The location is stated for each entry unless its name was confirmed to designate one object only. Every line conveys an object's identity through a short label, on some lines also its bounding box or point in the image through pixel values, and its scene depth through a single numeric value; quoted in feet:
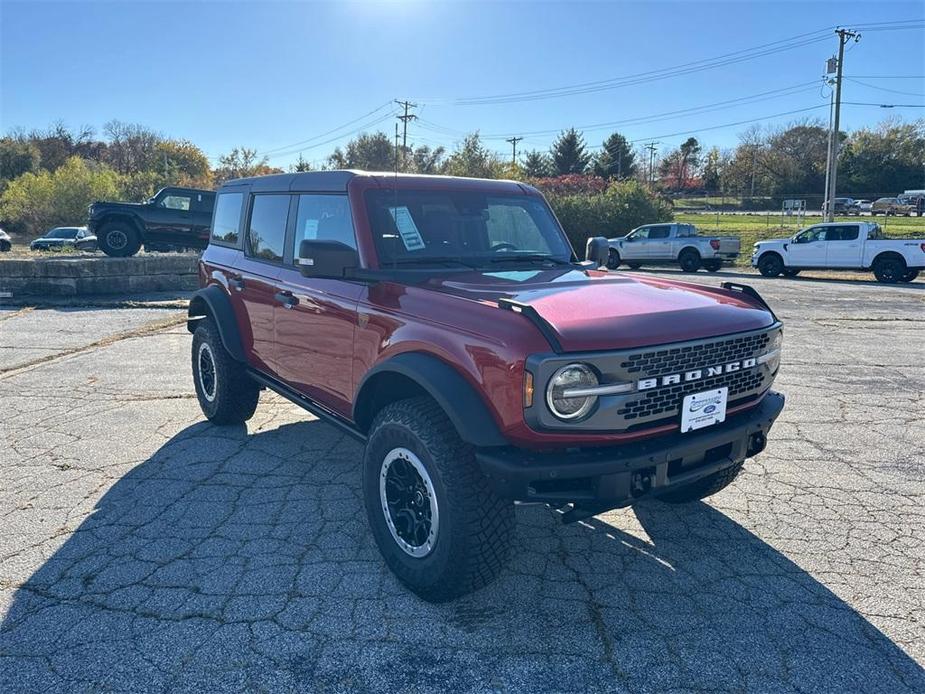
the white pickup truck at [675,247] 77.82
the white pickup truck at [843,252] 62.34
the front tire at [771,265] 70.85
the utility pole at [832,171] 110.11
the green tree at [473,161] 127.75
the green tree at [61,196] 97.55
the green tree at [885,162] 200.44
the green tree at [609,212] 103.91
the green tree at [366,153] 190.60
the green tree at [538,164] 228.10
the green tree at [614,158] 239.91
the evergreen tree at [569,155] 231.91
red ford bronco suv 8.84
